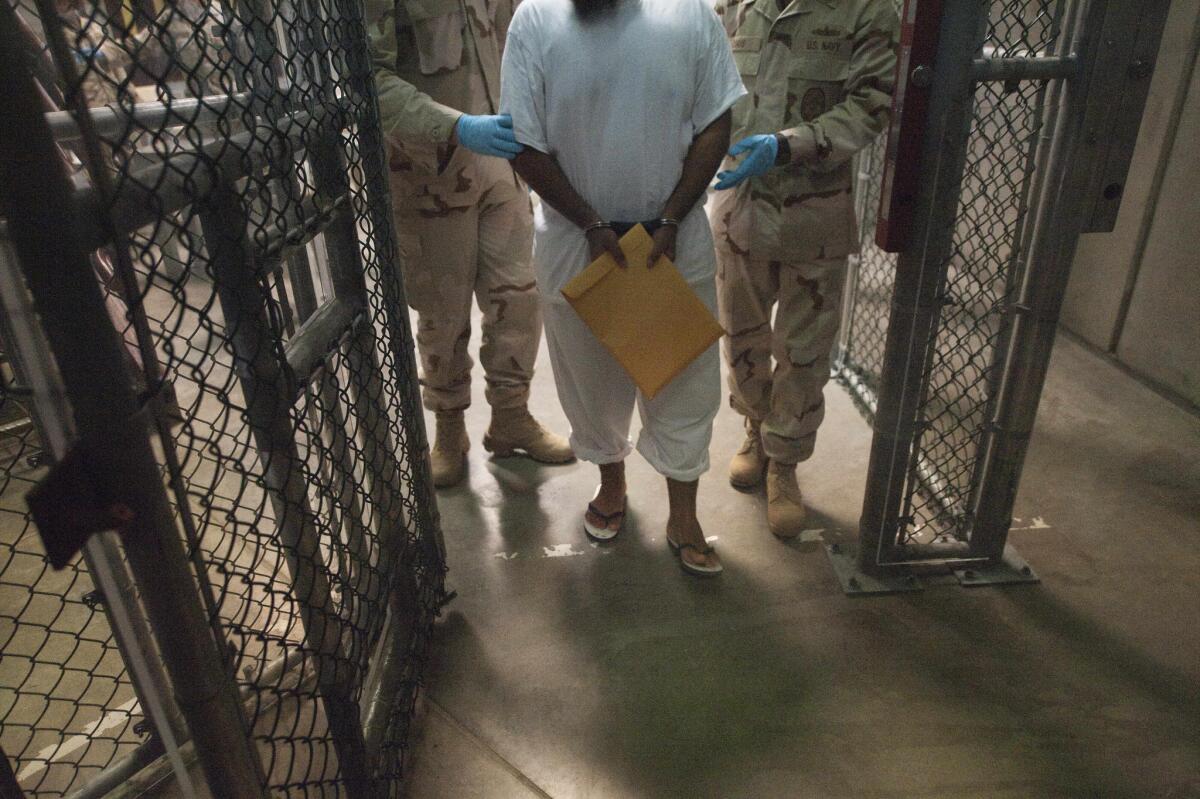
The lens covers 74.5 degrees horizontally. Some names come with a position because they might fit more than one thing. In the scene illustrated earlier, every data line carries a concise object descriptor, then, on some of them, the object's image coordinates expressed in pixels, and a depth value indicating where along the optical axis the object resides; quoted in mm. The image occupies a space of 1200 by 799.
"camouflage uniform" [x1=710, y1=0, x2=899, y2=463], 1899
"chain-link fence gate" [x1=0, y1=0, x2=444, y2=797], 732
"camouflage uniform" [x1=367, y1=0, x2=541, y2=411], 2039
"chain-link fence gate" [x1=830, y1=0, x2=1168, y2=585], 1527
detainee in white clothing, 1668
